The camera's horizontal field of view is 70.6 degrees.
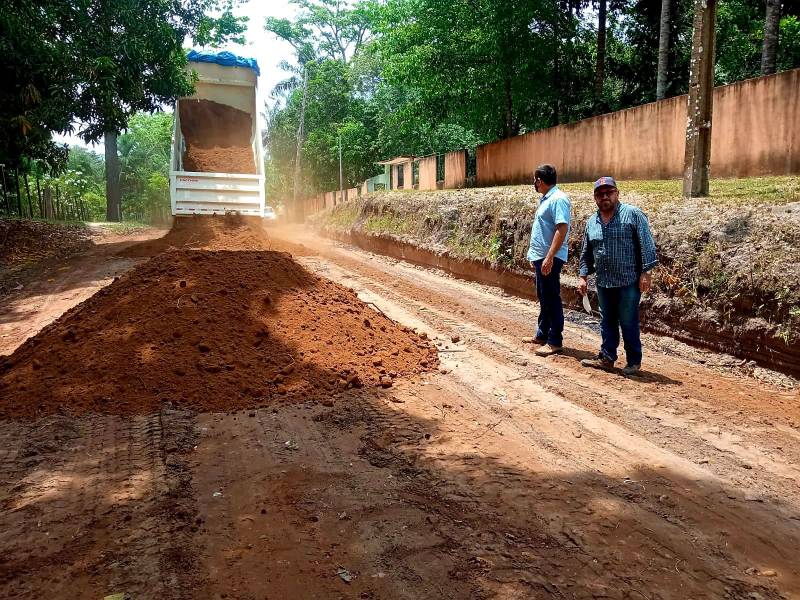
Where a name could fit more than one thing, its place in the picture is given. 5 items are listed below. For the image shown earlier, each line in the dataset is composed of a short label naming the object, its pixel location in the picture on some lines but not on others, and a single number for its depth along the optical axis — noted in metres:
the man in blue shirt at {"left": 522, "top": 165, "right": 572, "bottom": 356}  5.39
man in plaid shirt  4.88
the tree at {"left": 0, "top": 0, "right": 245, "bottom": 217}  11.28
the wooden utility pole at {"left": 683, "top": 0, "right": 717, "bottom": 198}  7.80
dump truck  12.27
